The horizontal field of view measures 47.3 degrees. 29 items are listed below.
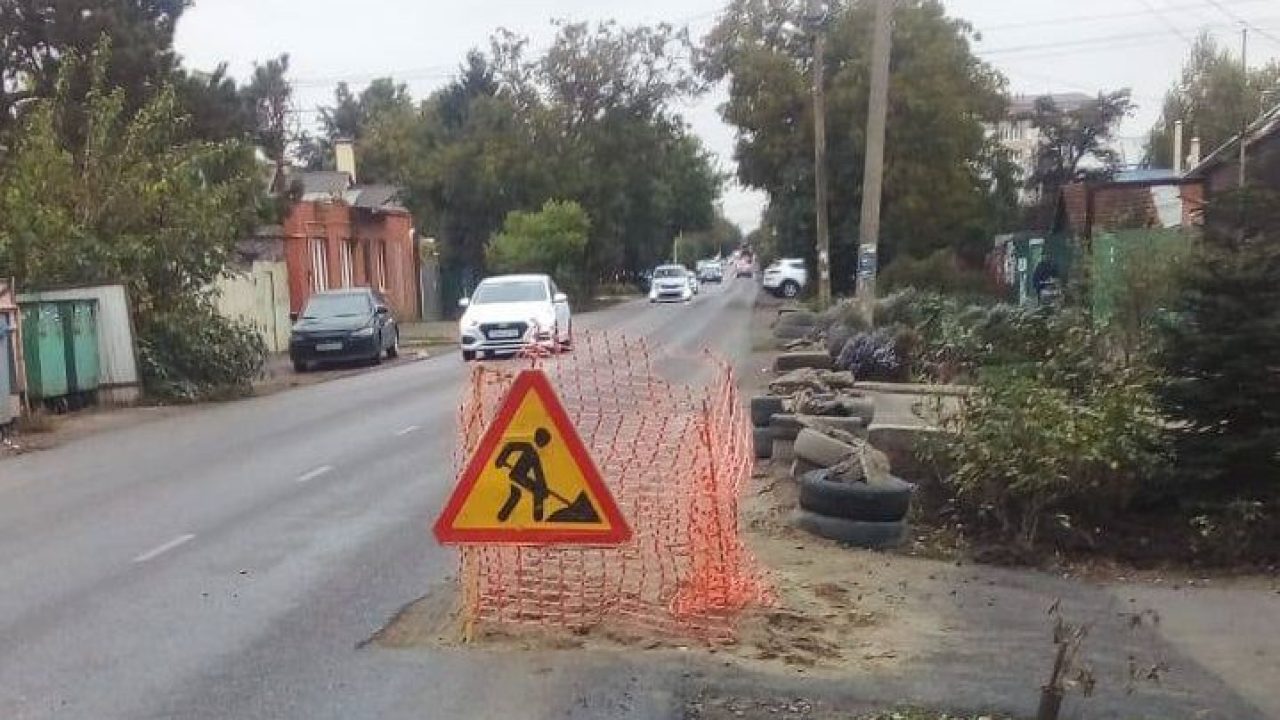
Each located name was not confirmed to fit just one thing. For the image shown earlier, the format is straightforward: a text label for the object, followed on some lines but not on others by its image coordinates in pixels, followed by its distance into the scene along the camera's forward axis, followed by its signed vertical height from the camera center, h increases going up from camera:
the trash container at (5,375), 17.31 -1.28
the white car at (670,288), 63.12 -2.04
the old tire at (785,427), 11.66 -1.53
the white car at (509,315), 27.09 -1.27
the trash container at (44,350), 18.97 -1.10
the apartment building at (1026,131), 50.78 +4.03
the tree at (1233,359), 9.37 -0.92
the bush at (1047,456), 9.26 -1.49
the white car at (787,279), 59.69 -1.79
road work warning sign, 6.44 -1.06
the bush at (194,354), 21.52 -1.43
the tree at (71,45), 30.44 +4.64
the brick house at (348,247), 42.50 +0.21
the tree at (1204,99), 50.16 +4.63
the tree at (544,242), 53.38 +0.15
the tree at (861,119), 42.88 +3.42
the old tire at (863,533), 9.23 -1.90
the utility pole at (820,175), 34.64 +1.49
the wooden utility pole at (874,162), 22.11 +1.07
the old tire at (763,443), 12.38 -1.75
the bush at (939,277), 31.12 -1.07
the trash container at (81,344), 20.00 -1.10
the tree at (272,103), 37.78 +7.05
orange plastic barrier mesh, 7.18 -1.69
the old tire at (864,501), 9.22 -1.70
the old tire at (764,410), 12.65 -1.51
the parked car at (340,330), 28.58 -1.50
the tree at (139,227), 20.92 +0.54
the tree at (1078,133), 59.72 +3.72
